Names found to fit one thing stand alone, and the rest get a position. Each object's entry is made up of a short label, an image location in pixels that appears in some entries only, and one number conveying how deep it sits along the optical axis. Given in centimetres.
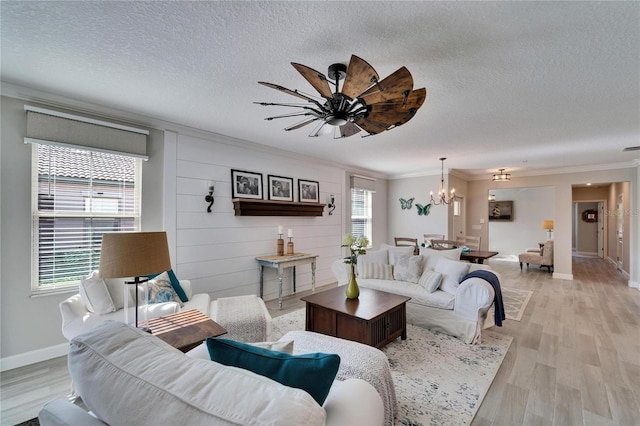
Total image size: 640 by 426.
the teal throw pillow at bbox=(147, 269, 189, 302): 293
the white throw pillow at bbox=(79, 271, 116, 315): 242
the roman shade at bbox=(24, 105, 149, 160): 261
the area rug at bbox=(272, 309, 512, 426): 198
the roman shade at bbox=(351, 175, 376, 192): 627
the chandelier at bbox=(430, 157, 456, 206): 597
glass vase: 309
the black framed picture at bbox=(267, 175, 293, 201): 460
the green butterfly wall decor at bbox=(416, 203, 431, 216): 681
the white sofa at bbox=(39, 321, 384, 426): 68
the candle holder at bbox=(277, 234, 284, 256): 459
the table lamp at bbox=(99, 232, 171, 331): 153
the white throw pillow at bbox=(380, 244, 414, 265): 417
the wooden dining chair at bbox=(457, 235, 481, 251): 568
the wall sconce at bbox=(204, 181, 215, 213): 386
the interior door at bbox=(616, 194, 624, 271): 657
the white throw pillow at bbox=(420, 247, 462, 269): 384
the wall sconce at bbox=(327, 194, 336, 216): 569
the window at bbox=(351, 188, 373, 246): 652
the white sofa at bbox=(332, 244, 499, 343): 305
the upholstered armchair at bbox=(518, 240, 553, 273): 678
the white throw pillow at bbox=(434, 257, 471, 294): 344
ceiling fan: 169
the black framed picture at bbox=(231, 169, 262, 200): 418
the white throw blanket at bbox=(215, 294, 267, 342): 244
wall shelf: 414
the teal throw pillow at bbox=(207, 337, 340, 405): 96
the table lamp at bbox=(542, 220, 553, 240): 796
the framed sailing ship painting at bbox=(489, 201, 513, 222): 947
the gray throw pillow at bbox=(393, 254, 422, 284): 387
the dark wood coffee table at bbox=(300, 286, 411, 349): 267
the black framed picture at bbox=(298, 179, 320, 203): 509
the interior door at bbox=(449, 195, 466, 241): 707
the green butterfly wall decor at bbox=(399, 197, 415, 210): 707
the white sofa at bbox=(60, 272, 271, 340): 232
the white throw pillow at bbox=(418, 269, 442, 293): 350
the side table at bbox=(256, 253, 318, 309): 416
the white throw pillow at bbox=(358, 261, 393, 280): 411
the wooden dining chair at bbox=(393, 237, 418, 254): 456
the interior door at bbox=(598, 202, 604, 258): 868
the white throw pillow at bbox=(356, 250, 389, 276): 428
